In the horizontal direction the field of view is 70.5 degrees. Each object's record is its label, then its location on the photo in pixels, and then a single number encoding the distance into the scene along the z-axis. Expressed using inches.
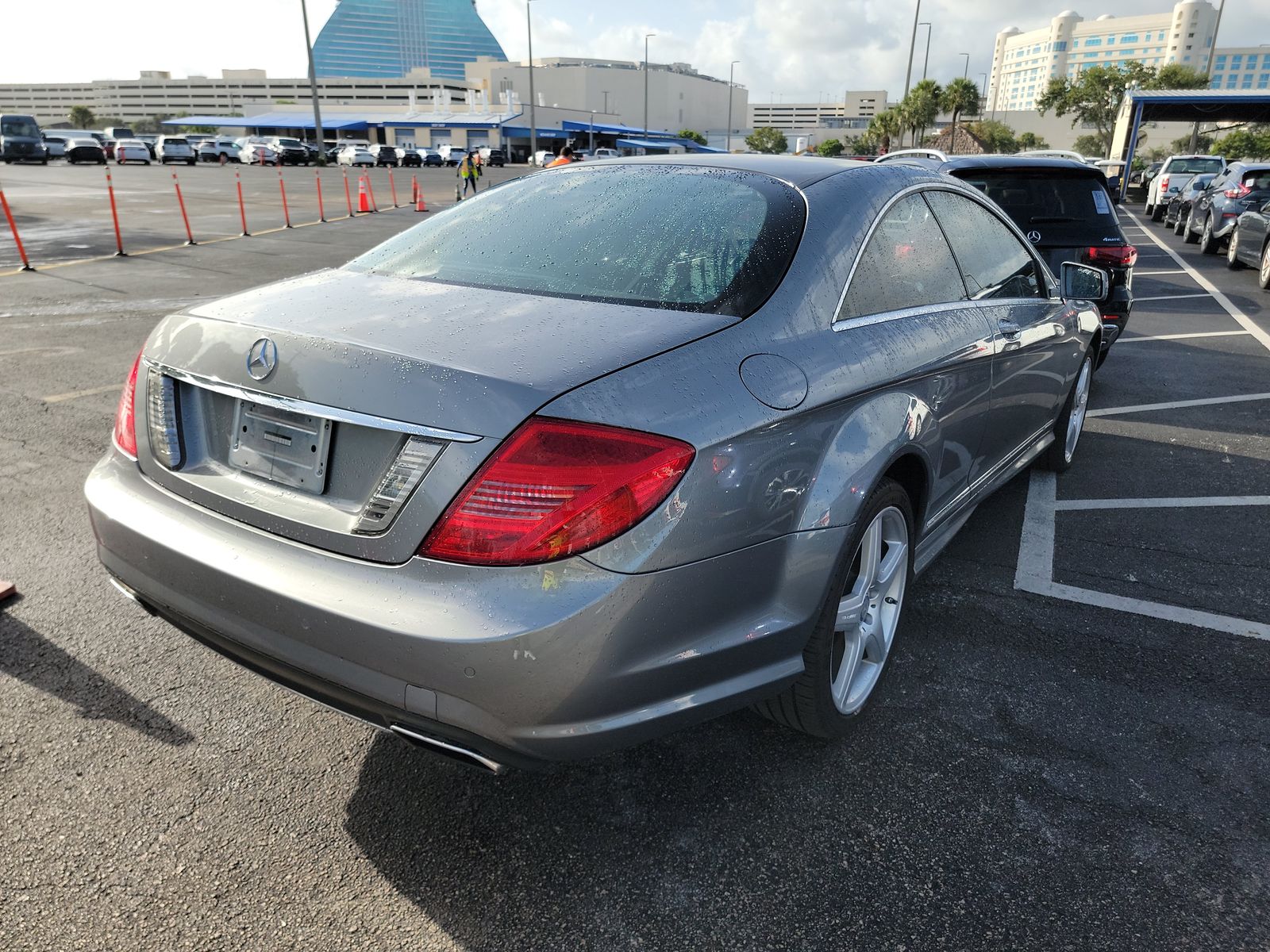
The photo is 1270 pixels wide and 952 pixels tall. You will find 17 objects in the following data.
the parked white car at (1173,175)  993.5
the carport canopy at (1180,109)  1160.8
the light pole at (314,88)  2057.1
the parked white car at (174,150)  2180.9
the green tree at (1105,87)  2805.1
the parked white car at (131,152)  2038.6
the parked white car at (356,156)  2156.7
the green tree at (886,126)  2775.6
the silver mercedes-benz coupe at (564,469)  69.7
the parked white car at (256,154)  2212.1
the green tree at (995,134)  2564.0
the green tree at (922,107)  2613.2
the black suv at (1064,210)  276.4
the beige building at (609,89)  4825.3
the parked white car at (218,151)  2332.7
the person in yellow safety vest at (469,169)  900.0
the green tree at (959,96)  2751.0
